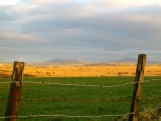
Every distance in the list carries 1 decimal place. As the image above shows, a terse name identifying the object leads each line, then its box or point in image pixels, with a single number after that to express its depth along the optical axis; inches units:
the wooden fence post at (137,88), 358.9
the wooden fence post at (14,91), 286.5
